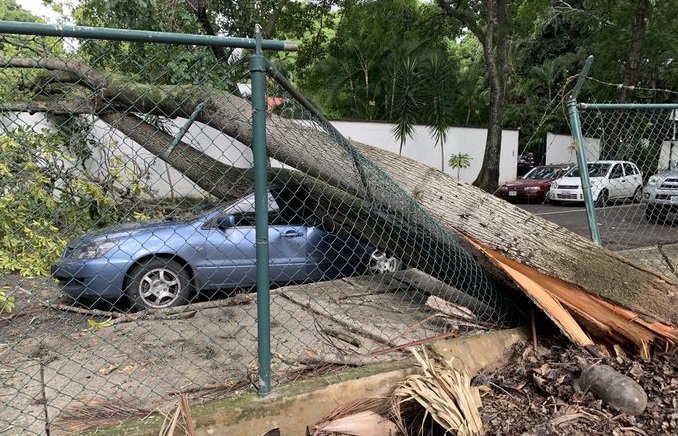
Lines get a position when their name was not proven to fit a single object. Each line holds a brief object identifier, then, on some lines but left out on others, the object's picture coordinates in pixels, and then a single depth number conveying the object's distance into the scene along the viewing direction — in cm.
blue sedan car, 458
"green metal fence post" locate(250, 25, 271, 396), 222
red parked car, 1639
